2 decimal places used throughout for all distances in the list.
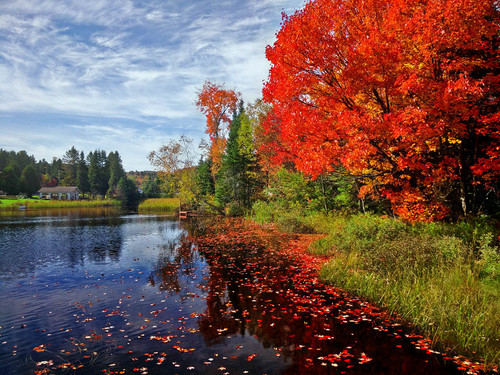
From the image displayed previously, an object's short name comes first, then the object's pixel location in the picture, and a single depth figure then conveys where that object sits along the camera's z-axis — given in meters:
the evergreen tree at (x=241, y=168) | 34.72
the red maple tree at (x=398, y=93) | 9.16
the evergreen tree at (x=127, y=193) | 79.56
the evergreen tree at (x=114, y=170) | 96.81
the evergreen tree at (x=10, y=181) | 81.06
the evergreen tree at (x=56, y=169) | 111.51
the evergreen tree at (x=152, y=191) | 85.69
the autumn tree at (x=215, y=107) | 45.72
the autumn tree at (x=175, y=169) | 37.16
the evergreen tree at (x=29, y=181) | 89.31
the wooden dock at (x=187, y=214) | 41.03
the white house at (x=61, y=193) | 91.62
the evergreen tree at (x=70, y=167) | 103.12
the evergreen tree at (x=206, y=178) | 48.81
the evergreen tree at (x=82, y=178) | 90.62
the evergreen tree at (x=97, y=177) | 91.51
